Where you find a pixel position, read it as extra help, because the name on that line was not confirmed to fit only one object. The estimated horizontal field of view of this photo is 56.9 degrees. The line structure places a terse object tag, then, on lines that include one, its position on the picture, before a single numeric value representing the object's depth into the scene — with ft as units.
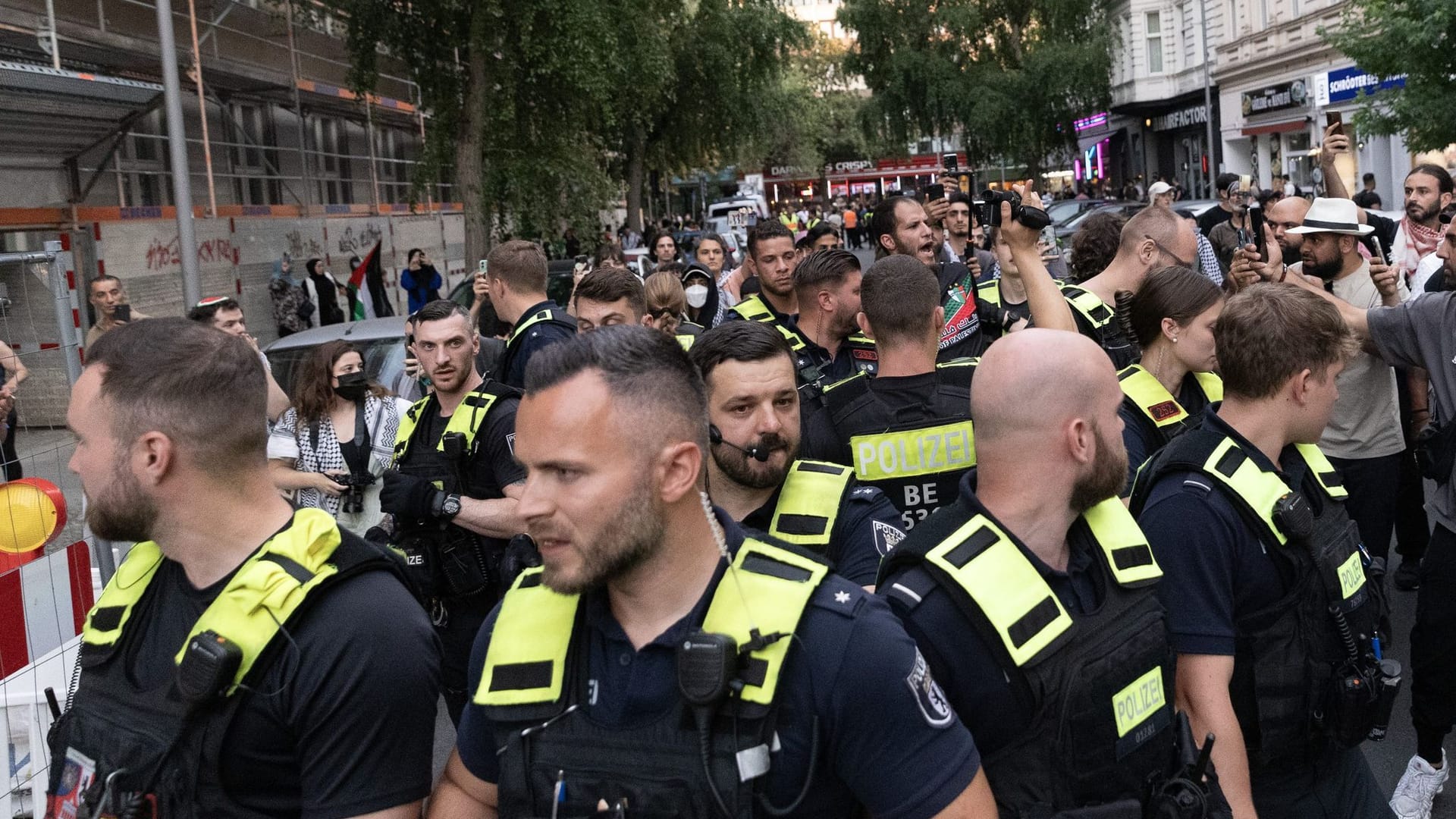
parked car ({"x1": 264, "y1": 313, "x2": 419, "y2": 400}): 28.40
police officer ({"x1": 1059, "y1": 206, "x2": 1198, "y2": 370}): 18.42
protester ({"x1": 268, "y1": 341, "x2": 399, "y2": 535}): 17.40
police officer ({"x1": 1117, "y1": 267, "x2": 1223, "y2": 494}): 12.96
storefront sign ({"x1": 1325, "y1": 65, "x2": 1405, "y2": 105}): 93.33
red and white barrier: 14.16
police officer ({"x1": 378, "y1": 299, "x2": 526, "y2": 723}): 14.44
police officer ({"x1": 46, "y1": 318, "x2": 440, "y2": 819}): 7.34
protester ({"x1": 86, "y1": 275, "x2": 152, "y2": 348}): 27.35
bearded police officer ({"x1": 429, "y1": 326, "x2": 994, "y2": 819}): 6.54
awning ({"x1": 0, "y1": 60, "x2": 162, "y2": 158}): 41.01
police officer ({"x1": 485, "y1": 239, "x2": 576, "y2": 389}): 19.39
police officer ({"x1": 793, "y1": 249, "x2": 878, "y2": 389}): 18.51
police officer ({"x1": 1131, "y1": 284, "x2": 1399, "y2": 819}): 9.04
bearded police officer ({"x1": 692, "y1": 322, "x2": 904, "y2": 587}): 10.68
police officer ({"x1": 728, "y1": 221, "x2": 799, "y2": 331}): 24.45
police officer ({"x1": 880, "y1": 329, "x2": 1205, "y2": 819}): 7.36
